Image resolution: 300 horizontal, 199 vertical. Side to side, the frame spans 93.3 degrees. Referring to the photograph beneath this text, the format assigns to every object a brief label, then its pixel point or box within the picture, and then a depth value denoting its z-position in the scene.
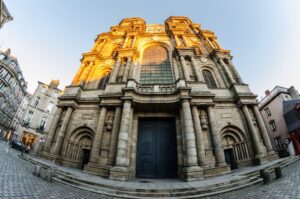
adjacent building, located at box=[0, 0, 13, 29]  14.65
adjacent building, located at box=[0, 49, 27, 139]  34.28
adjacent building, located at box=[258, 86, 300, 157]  20.61
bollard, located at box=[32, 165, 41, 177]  6.61
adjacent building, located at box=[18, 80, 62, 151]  29.11
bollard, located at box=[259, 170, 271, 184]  6.17
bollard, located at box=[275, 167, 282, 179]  6.45
